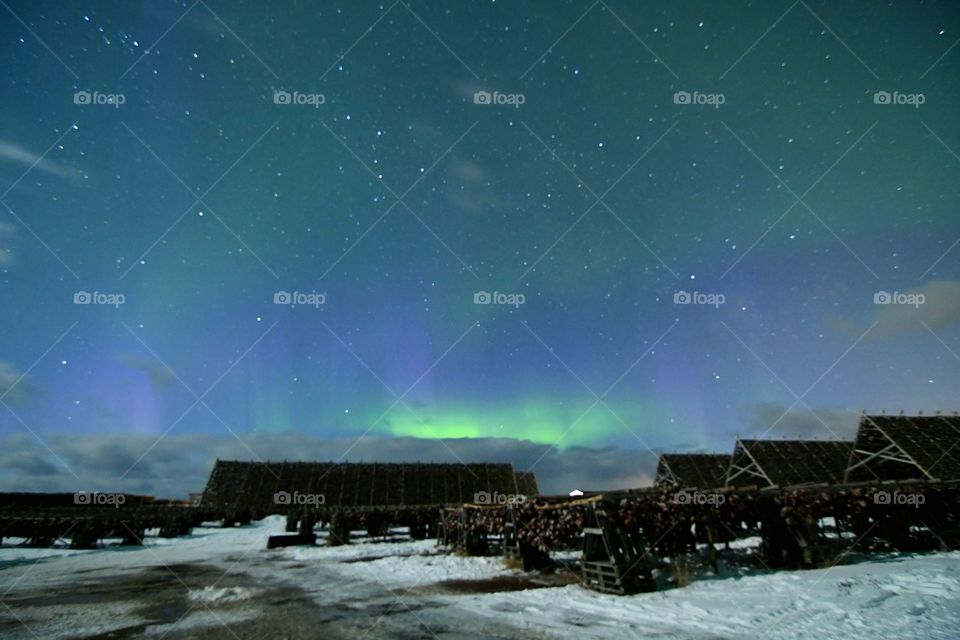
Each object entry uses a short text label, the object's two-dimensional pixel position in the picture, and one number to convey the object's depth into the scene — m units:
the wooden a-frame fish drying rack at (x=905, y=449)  18.83
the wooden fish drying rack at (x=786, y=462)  26.20
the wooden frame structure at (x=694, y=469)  36.69
